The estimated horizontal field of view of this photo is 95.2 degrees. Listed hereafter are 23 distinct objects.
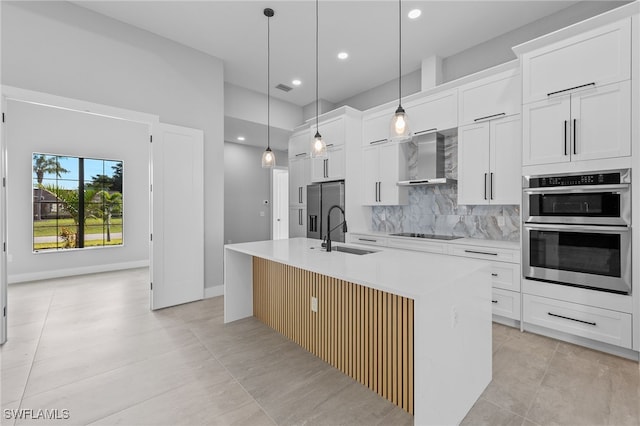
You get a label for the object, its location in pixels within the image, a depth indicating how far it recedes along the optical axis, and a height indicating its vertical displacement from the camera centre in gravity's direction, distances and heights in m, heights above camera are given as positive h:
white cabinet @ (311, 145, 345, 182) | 4.54 +0.72
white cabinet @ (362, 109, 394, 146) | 4.26 +1.25
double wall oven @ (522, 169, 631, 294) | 2.31 -0.18
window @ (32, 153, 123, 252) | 5.15 +0.17
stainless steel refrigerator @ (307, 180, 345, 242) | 4.57 +0.07
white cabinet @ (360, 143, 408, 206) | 4.17 +0.53
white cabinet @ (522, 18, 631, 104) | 2.29 +1.25
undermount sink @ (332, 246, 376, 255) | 2.61 -0.37
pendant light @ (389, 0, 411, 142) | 2.25 +0.65
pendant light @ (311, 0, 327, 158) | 2.84 +0.62
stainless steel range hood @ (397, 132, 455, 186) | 3.76 +0.66
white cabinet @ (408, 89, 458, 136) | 3.50 +1.23
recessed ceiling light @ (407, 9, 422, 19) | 3.08 +2.09
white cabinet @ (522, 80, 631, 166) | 2.29 +0.71
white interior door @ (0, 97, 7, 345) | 2.63 -0.33
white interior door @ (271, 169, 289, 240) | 7.93 +0.17
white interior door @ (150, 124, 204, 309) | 3.54 -0.07
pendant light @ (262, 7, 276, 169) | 3.12 +0.64
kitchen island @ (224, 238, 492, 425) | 1.43 -0.72
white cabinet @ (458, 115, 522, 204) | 3.01 +0.52
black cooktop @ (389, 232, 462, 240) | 3.62 -0.35
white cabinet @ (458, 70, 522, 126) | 2.99 +1.21
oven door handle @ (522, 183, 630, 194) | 2.30 +0.17
